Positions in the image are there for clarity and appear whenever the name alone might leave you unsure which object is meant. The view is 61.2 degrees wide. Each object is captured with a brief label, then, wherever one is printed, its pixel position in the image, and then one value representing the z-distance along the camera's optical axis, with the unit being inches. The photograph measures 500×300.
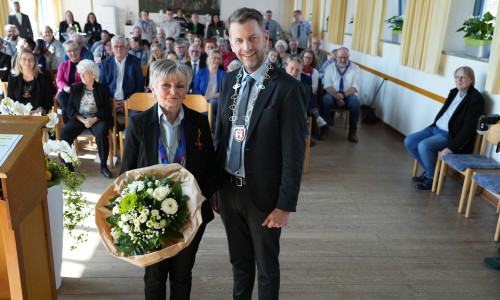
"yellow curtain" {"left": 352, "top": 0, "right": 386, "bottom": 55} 283.4
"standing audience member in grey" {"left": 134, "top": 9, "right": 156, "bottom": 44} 493.7
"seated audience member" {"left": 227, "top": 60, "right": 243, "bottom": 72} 209.8
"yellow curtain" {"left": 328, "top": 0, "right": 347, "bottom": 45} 373.4
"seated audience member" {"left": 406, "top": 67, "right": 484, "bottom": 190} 165.5
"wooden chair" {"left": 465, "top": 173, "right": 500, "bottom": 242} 132.0
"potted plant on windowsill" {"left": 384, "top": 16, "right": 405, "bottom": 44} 263.9
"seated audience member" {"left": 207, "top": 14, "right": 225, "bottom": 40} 557.0
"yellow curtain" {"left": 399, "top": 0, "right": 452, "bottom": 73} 201.3
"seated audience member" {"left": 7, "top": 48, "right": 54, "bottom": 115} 189.6
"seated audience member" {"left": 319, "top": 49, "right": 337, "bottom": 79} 272.7
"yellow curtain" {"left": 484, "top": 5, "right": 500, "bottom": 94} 158.9
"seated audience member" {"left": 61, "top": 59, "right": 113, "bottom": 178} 178.2
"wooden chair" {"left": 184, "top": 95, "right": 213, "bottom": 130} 167.5
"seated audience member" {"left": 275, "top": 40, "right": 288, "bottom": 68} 282.2
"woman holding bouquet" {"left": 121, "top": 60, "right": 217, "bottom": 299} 72.6
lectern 60.7
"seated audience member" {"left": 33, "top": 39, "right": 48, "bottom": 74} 265.0
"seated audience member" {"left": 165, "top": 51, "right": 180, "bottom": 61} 225.0
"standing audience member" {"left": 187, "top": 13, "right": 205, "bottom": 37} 547.5
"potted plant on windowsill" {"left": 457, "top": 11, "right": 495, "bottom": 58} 181.6
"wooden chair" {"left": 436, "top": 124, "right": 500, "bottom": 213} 149.5
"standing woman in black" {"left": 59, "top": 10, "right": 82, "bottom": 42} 477.4
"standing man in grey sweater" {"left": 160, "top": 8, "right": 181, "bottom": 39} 530.6
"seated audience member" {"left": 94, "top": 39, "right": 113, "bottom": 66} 284.0
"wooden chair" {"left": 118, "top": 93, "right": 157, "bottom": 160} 170.1
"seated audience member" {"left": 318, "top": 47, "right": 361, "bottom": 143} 250.1
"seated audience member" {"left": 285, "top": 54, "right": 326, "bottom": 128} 181.3
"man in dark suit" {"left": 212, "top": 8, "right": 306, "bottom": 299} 68.6
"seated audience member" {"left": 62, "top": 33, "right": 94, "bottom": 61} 278.5
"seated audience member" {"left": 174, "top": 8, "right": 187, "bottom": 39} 540.7
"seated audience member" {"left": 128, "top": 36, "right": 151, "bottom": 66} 283.4
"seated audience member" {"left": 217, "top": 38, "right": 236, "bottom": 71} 297.8
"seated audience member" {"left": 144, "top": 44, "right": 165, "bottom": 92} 239.5
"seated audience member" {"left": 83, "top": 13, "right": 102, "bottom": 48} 491.2
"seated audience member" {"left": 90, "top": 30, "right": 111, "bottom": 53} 327.9
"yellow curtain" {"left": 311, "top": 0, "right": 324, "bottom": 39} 458.8
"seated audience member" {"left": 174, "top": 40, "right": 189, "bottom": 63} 256.4
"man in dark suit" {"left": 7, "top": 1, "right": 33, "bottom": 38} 379.4
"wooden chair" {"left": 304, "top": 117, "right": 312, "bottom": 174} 187.2
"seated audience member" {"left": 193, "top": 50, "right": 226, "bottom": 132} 212.4
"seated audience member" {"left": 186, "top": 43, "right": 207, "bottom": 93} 227.0
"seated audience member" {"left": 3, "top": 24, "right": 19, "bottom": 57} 288.8
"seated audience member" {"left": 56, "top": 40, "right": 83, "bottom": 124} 206.5
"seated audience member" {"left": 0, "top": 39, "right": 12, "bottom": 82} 246.7
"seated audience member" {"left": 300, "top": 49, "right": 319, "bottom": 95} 242.8
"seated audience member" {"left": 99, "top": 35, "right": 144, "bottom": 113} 206.4
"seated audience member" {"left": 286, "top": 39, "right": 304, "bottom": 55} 337.1
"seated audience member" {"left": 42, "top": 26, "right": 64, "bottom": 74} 289.0
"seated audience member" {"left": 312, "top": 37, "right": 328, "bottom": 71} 323.9
